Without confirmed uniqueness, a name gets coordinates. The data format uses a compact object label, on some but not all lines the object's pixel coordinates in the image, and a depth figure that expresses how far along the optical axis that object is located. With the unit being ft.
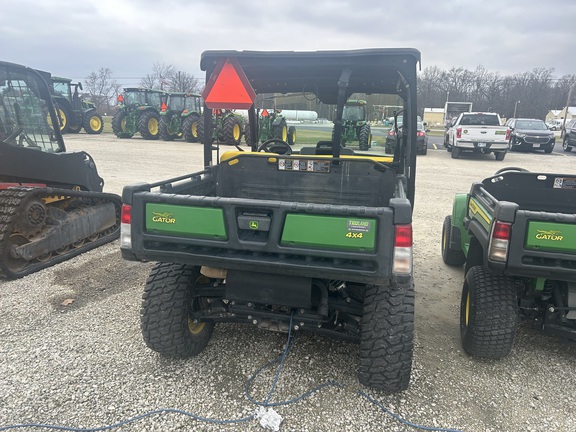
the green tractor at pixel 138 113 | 68.90
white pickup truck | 51.85
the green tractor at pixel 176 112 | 67.26
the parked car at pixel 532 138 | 62.13
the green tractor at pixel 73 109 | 66.14
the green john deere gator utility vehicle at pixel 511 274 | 9.00
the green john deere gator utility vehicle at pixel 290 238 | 8.11
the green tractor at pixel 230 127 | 54.85
